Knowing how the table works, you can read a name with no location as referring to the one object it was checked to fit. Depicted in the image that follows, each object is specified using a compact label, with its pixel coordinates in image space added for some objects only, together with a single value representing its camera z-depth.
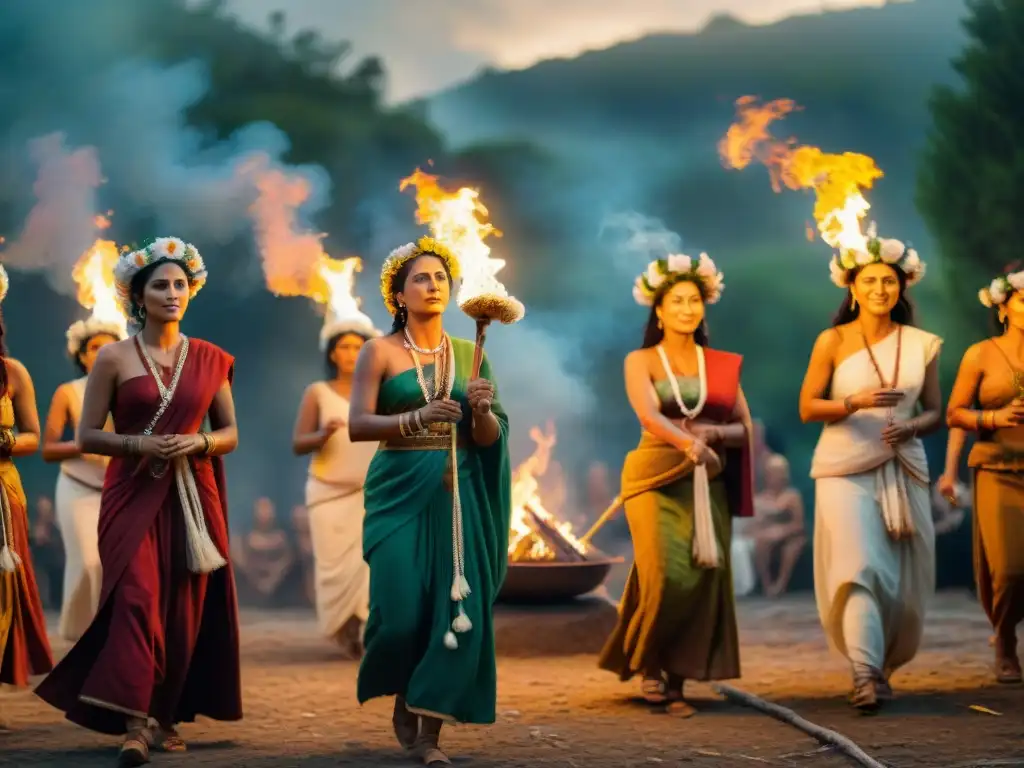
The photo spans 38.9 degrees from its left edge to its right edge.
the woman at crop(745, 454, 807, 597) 14.21
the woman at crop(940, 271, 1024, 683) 7.70
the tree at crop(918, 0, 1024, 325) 14.55
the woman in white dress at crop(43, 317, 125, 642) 8.11
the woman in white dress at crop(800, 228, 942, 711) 7.02
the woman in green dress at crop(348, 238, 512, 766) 5.55
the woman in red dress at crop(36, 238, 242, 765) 5.71
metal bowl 9.49
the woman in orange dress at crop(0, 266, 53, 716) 6.52
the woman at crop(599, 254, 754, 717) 6.96
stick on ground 5.60
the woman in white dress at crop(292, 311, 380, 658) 9.25
